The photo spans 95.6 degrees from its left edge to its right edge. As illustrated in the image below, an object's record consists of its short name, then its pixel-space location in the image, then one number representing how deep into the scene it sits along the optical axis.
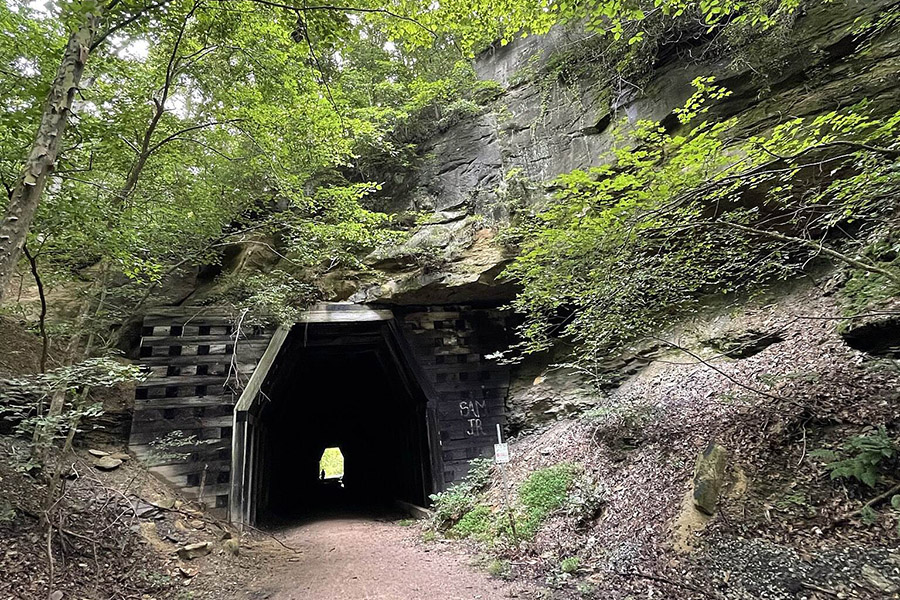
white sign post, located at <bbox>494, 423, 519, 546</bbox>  4.82
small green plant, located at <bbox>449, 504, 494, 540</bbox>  5.70
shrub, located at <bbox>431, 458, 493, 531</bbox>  6.61
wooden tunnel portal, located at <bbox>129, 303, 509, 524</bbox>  6.54
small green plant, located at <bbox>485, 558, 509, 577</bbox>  4.25
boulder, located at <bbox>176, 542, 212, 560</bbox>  5.08
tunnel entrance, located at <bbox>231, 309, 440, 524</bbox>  7.86
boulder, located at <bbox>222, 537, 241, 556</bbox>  5.57
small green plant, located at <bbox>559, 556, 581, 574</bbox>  3.79
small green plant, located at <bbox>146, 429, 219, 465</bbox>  5.97
